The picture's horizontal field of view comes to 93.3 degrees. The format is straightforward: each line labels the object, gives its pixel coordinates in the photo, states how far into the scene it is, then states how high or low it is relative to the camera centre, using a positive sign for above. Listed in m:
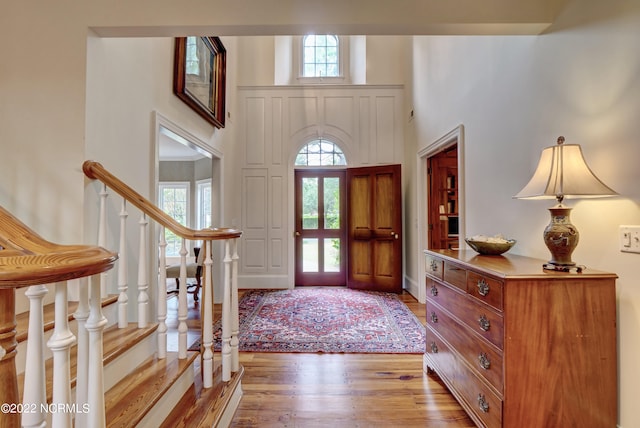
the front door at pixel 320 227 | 4.96 -0.16
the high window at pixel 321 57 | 5.33 +2.84
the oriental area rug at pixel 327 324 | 2.71 -1.14
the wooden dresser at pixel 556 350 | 1.33 -0.59
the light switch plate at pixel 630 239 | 1.31 -0.10
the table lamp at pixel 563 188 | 1.38 +0.13
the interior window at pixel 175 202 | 6.87 +0.36
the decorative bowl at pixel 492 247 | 1.93 -0.19
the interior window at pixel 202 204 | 6.80 +0.31
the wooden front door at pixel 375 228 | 4.52 -0.16
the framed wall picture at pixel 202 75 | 2.82 +1.54
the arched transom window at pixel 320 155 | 4.98 +1.03
